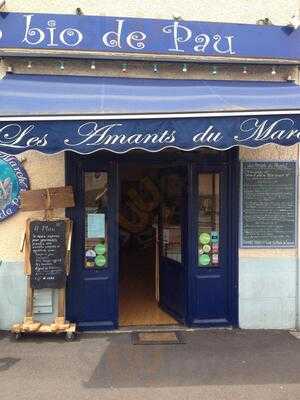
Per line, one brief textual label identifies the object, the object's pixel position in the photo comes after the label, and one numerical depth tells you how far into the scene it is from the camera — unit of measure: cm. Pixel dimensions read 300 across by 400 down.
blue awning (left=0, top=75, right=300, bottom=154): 595
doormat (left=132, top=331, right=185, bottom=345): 730
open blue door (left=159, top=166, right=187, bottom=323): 809
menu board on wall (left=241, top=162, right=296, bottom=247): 784
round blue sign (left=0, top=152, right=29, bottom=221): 753
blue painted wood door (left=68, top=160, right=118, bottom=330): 775
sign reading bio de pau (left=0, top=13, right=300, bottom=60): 752
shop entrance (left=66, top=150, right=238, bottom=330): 776
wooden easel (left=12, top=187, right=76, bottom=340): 734
